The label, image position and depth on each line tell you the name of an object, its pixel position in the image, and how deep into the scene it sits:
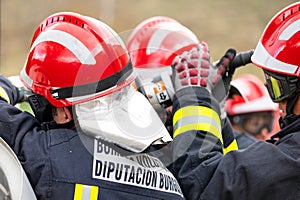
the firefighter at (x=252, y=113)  10.77
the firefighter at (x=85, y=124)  4.81
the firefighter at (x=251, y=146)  5.27
